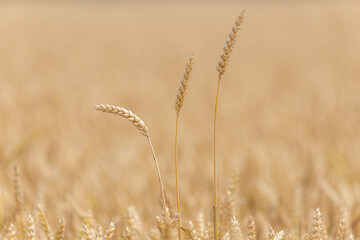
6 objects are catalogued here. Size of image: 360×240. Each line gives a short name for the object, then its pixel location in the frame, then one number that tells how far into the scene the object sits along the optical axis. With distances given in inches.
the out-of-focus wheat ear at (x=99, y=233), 88.8
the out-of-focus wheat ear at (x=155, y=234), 93.9
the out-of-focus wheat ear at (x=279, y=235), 88.2
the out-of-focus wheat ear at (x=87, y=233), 89.2
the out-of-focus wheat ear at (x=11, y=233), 89.6
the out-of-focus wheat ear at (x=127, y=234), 89.0
